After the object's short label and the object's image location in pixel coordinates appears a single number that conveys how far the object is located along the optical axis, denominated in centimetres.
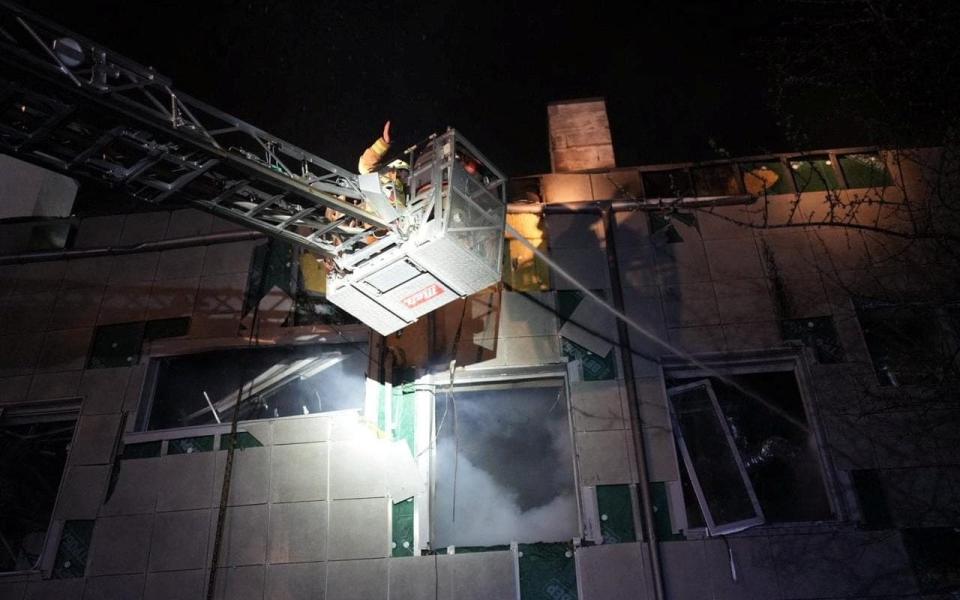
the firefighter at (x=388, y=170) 613
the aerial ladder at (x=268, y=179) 455
